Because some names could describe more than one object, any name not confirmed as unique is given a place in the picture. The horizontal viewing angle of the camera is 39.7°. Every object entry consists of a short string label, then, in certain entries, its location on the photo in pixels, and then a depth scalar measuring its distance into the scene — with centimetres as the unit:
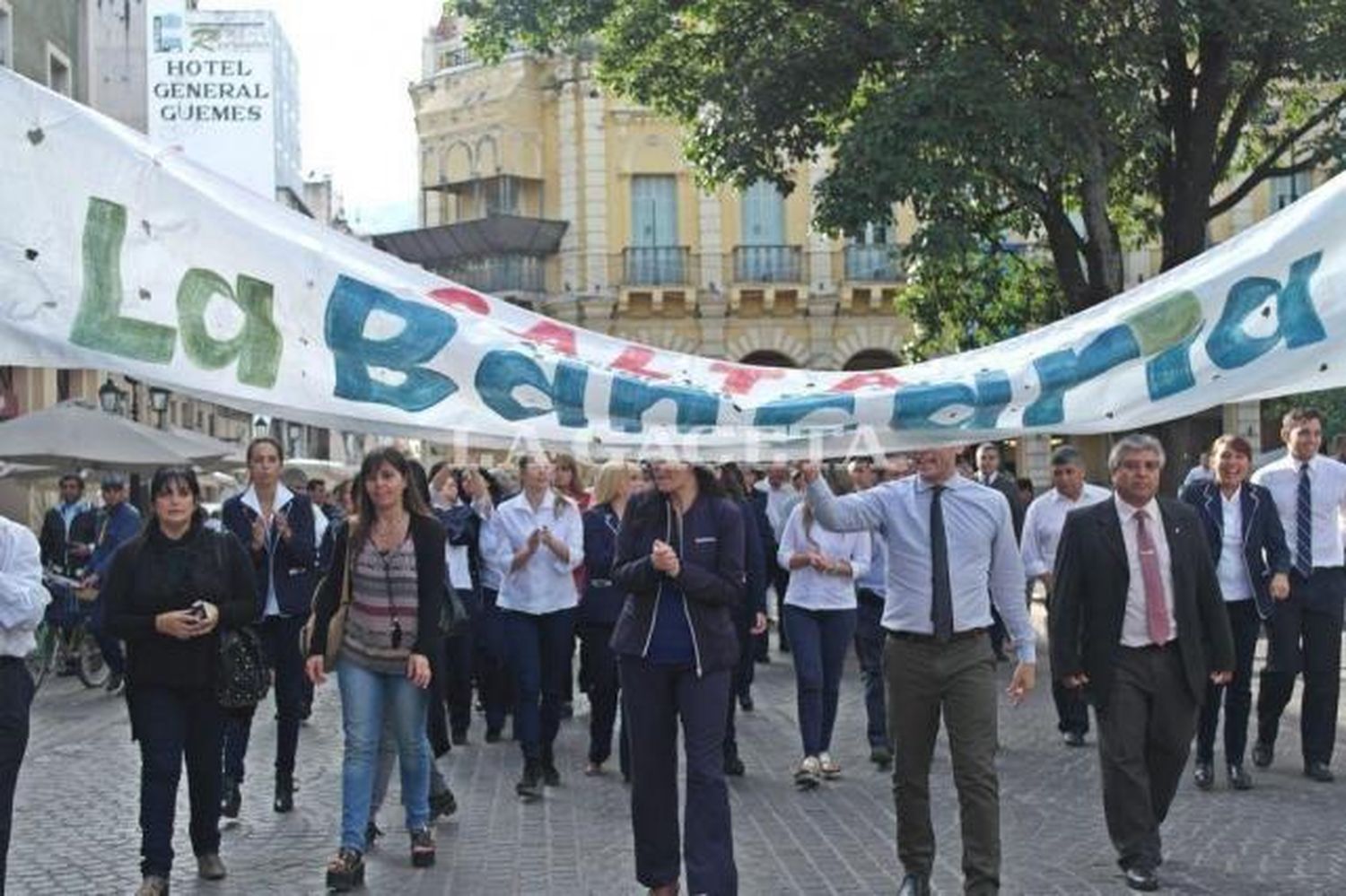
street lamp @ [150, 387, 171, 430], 2856
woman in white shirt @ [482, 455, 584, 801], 1073
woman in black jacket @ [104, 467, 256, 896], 771
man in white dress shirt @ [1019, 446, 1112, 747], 1180
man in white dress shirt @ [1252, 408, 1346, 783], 1055
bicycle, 1752
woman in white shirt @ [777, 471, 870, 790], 1102
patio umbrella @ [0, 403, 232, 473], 1925
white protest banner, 535
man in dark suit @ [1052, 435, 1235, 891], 802
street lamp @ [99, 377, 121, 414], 2597
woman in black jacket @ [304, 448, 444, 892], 822
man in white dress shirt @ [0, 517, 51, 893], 671
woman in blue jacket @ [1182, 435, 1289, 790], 1036
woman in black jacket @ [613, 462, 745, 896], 729
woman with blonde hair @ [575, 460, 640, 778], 1135
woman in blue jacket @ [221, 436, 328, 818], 955
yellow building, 4534
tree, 1752
